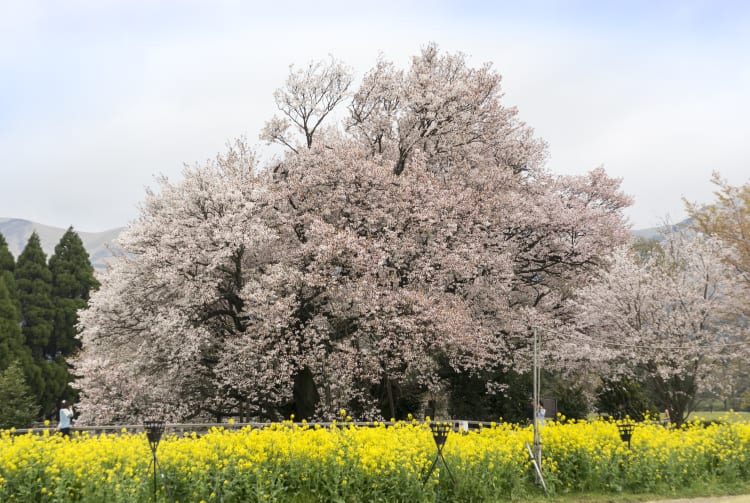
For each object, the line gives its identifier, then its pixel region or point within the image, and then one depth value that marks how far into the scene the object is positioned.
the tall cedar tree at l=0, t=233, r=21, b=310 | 47.69
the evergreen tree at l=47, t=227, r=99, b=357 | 49.00
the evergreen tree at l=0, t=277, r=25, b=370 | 42.53
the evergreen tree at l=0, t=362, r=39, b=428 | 32.81
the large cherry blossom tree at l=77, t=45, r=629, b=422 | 21.95
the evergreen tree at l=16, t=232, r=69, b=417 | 45.23
